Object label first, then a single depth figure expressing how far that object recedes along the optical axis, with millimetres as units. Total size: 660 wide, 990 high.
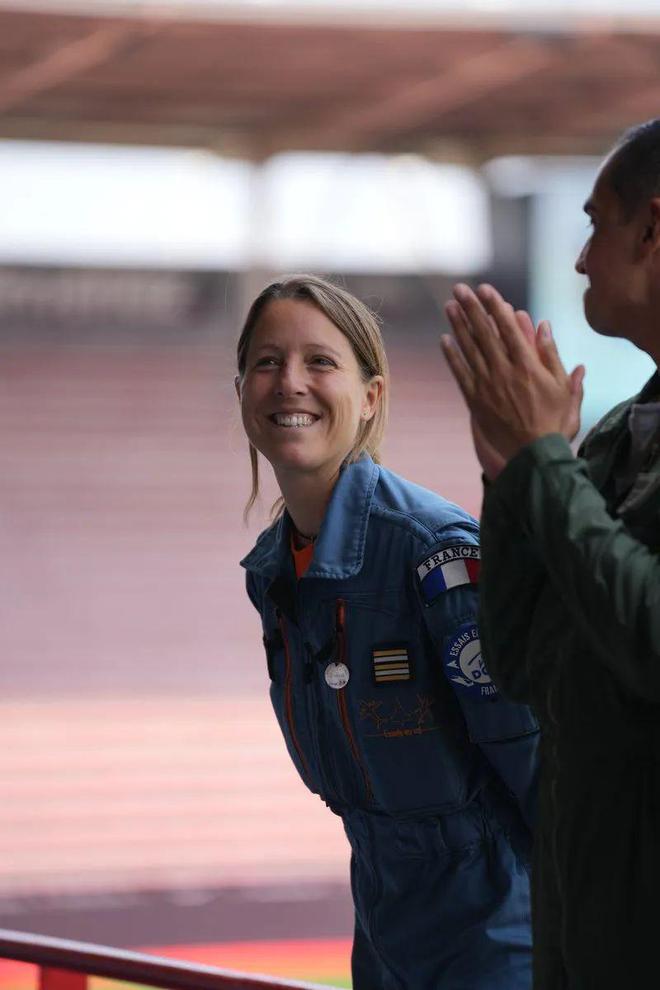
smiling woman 6718
